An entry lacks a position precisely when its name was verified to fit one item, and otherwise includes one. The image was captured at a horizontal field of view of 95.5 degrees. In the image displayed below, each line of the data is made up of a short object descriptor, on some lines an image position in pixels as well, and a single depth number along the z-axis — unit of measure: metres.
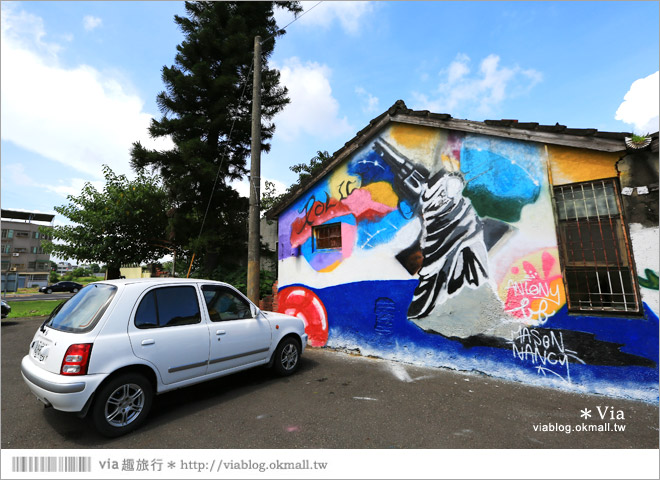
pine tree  11.98
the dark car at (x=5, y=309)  12.75
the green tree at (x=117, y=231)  14.22
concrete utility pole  7.30
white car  3.04
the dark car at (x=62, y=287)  39.84
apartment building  51.44
